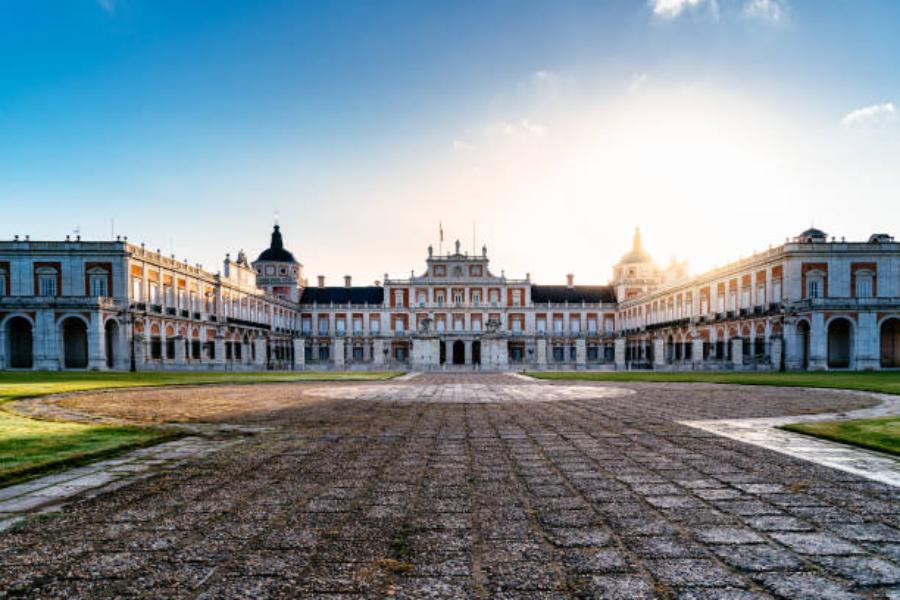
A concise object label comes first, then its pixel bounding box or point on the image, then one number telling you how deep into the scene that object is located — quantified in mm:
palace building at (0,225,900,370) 39594
